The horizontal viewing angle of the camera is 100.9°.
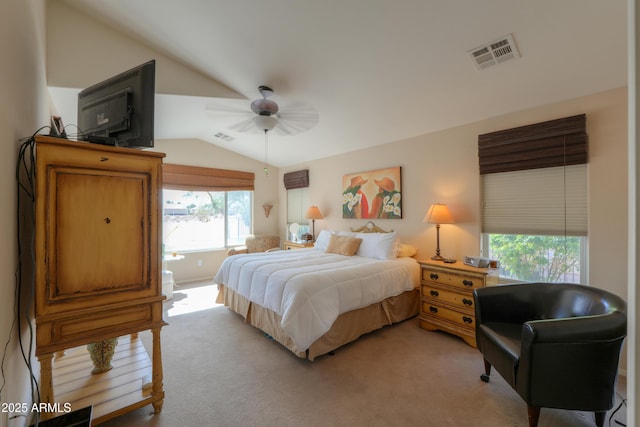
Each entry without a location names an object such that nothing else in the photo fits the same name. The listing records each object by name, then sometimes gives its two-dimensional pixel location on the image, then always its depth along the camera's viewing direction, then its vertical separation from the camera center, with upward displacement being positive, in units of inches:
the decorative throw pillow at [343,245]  146.8 -17.5
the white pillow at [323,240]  169.5 -16.4
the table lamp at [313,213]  195.3 +1.2
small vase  76.4 -40.4
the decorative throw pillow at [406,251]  140.1 -19.4
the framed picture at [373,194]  154.7 +12.7
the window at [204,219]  194.4 -3.1
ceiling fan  101.9 +41.5
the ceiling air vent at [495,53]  79.1 +50.8
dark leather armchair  55.8 -32.5
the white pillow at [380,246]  135.2 -16.5
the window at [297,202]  217.3 +11.4
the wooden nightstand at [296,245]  193.6 -22.4
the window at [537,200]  95.0 +5.4
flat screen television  60.4 +25.3
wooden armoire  51.1 -8.7
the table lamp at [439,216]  121.4 -0.8
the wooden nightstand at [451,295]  103.3 -33.9
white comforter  89.0 -27.6
